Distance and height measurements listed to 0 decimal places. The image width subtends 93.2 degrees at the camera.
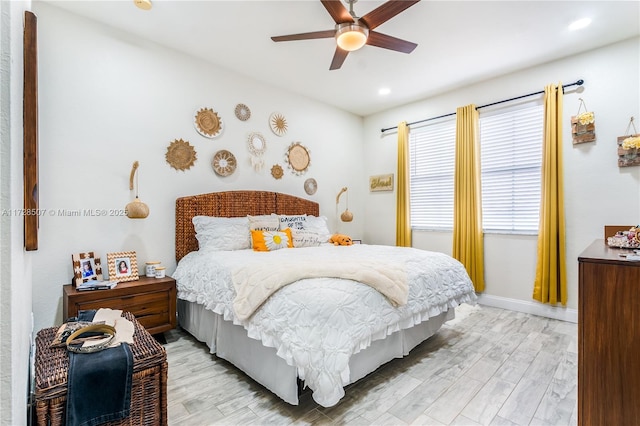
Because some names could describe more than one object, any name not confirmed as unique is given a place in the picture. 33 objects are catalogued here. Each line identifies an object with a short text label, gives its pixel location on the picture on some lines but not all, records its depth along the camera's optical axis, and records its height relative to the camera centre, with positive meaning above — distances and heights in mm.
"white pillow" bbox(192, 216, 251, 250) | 3062 -216
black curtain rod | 3227 +1355
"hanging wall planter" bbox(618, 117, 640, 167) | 2867 +590
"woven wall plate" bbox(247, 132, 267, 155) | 3822 +888
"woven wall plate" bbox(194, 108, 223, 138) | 3365 +1026
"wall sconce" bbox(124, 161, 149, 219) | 2713 +41
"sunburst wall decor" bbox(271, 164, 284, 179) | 4074 +556
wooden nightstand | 2260 -694
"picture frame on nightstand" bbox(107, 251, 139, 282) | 2656 -468
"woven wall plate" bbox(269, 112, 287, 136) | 4066 +1213
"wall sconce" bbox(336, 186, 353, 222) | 4664 -67
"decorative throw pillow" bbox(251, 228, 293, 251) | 3166 -299
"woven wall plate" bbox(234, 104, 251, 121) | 3711 +1247
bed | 1620 -586
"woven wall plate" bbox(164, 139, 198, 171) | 3162 +623
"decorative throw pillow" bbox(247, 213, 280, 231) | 3387 -119
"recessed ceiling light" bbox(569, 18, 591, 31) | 2686 +1681
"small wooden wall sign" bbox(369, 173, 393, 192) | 4945 +480
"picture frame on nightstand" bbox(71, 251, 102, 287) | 2488 -453
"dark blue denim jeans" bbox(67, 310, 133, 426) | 1243 -729
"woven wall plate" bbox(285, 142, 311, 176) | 4277 +783
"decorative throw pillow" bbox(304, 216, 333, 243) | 3733 -189
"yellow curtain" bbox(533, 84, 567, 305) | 3297 -46
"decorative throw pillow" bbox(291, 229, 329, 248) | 3484 -310
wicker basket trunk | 1219 -742
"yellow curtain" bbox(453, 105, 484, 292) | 3893 +143
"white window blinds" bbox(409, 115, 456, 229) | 4277 +551
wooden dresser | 1112 -503
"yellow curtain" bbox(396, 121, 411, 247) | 4641 +325
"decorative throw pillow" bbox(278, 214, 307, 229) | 3658 -111
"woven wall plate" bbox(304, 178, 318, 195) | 4492 +392
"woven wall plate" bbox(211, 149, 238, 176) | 3500 +590
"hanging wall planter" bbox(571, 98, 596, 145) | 3127 +876
